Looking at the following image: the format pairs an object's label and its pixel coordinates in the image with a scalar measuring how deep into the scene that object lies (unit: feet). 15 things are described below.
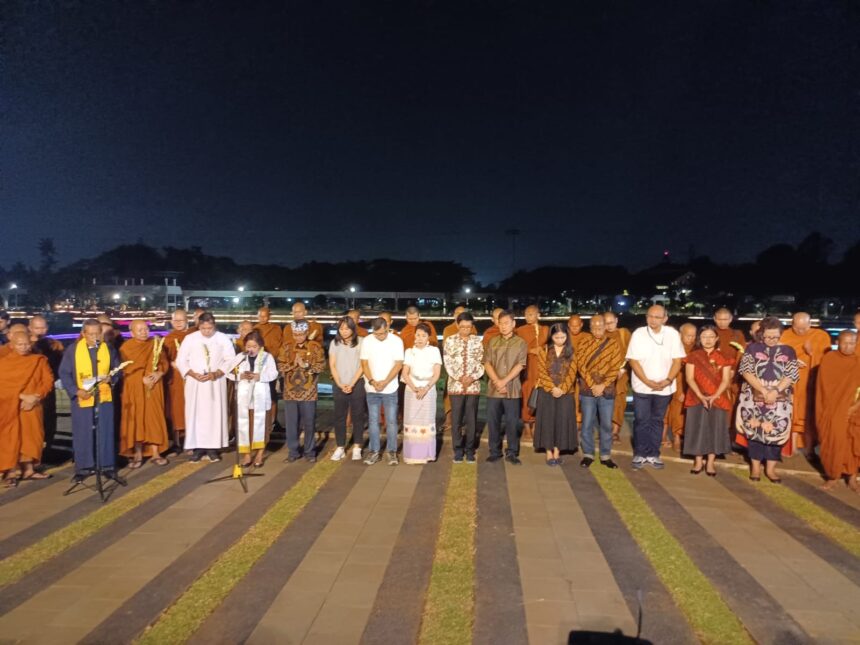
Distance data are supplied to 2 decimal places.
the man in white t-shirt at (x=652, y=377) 22.61
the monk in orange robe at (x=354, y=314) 27.09
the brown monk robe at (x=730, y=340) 23.43
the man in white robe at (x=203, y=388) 23.71
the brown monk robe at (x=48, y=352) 24.27
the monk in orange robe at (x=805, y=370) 24.77
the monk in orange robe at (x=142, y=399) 23.27
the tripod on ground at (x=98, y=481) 19.24
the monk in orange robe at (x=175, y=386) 25.84
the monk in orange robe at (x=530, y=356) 28.30
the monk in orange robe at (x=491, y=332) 24.70
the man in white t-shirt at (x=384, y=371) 23.52
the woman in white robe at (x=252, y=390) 22.06
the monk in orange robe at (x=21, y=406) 21.04
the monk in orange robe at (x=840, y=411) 20.74
